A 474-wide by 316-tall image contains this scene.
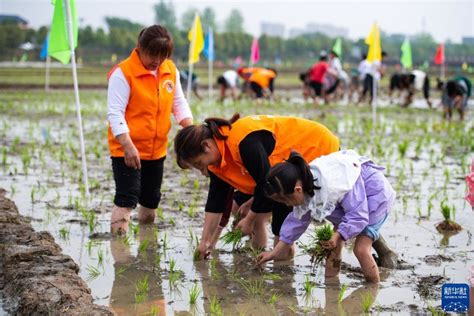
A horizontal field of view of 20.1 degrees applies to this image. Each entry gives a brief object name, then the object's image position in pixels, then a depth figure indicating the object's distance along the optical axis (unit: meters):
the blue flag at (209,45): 32.48
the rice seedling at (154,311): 6.35
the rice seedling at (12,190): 11.57
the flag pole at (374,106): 23.39
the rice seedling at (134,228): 9.32
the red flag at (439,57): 46.26
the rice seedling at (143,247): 8.52
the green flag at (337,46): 42.24
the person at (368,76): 34.30
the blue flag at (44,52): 39.07
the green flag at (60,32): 12.44
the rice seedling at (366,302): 6.50
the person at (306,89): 35.62
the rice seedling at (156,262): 7.92
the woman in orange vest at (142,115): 8.79
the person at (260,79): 33.64
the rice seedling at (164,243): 8.62
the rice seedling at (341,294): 6.73
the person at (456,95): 25.59
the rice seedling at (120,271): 7.69
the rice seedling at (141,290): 6.81
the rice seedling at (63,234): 9.08
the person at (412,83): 33.72
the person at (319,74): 32.47
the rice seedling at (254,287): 7.05
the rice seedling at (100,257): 8.04
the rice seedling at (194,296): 6.73
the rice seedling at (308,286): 7.05
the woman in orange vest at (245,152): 7.42
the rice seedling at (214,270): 7.60
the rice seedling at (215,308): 6.40
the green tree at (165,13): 182.70
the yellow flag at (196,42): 26.76
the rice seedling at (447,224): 9.52
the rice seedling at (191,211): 10.37
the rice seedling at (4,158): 14.57
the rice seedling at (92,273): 7.54
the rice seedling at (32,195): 11.14
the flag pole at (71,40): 11.98
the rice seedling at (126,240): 8.87
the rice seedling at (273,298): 6.76
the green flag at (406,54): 38.11
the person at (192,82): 34.49
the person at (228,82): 35.66
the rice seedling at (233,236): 8.19
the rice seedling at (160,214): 10.17
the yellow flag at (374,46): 23.99
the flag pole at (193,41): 26.63
